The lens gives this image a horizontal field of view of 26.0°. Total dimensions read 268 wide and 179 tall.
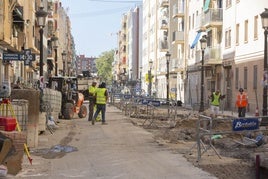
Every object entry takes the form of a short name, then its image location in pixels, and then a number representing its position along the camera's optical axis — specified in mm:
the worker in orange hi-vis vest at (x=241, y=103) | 29984
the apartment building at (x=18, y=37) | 26984
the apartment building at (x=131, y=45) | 126688
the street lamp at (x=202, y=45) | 37656
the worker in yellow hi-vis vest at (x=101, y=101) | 22812
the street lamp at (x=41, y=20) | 22266
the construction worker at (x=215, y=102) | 30073
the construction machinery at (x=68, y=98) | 27336
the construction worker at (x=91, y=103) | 25875
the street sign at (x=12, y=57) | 25500
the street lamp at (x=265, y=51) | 23088
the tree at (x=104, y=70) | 194625
